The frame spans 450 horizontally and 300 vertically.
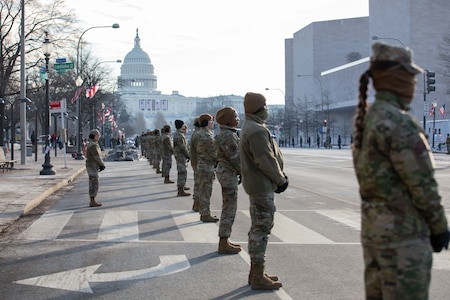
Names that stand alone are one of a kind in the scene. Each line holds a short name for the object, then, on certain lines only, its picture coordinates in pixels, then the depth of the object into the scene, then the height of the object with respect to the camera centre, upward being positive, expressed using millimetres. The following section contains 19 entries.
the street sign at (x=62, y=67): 23109 +2614
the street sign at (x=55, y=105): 27052 +1380
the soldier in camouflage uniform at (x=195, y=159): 11708 -480
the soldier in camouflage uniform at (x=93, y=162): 13523 -581
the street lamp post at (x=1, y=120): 33375 +917
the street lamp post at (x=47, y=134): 23297 +103
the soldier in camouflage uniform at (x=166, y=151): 19312 -515
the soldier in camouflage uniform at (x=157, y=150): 25734 -636
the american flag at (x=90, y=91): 38188 +2791
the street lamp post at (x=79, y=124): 35594 +748
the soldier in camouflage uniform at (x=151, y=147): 28745 -590
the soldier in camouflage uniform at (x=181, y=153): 15578 -461
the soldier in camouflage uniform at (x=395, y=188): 3285 -303
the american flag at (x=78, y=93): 34922 +2467
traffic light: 34000 +2871
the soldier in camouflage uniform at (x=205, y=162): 10969 -499
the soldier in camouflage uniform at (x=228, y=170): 8102 -481
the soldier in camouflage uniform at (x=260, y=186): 6152 -527
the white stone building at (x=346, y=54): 78312 +13035
